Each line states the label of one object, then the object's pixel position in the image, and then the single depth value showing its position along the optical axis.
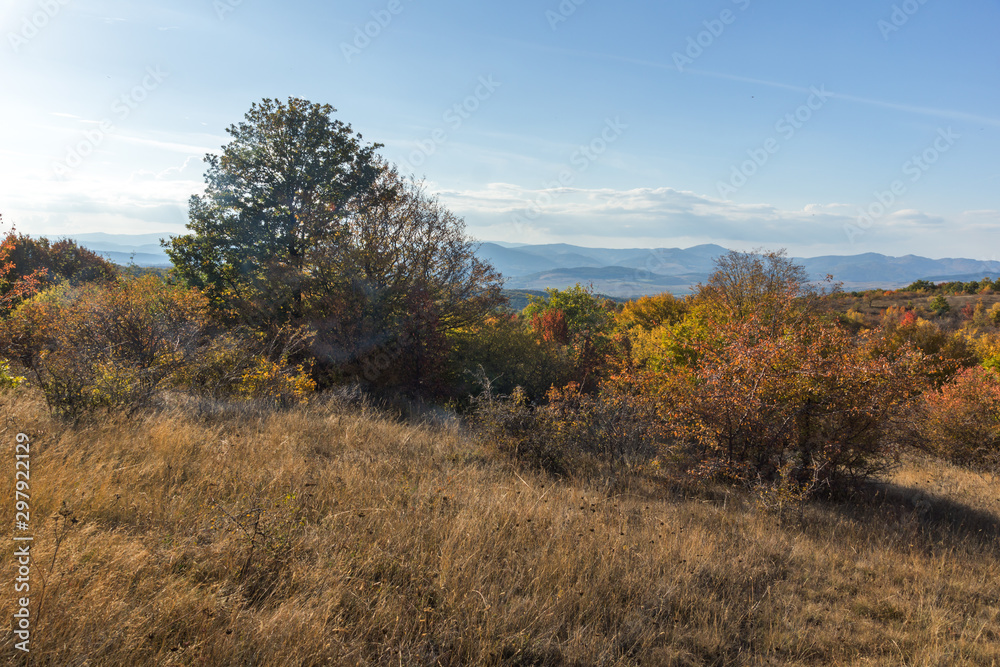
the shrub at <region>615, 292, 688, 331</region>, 45.09
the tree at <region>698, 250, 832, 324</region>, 26.88
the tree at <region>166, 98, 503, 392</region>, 18.59
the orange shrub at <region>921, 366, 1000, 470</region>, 16.98
